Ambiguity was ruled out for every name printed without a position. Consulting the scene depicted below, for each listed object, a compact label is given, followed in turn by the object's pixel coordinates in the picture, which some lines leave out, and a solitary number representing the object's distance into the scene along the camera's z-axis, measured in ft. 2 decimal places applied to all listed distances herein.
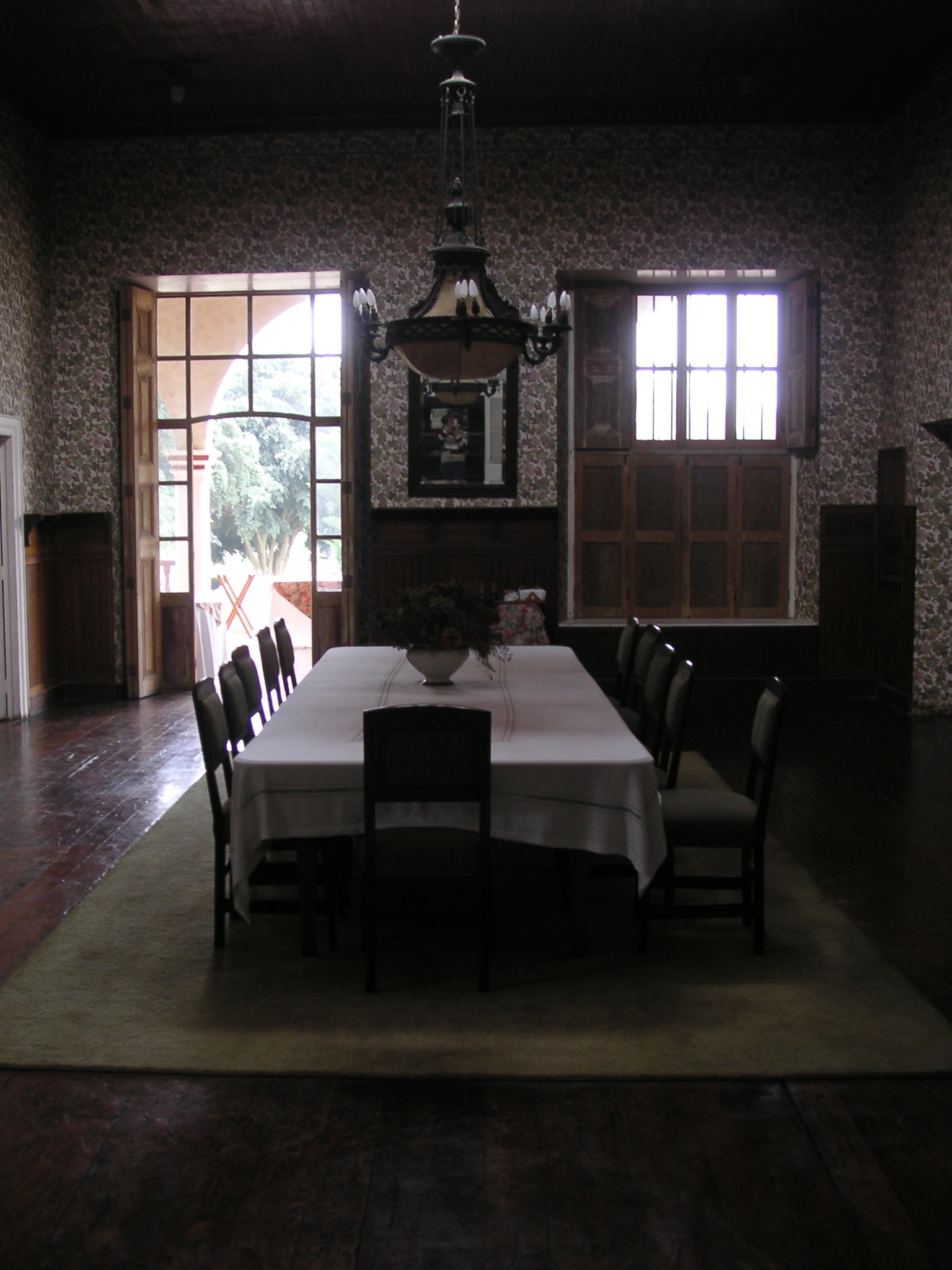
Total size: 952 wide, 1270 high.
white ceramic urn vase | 16.66
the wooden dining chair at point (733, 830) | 13.41
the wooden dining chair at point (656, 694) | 16.85
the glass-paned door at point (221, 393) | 30.81
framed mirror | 29.73
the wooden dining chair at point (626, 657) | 20.95
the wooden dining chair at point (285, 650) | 20.67
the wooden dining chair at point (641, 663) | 19.38
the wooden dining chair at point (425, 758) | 11.91
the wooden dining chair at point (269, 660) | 19.16
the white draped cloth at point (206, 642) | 31.71
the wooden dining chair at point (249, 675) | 16.52
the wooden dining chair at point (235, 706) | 14.98
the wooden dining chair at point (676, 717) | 15.01
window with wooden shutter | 31.17
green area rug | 11.05
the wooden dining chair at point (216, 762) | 13.42
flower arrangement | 16.15
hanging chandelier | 15.16
